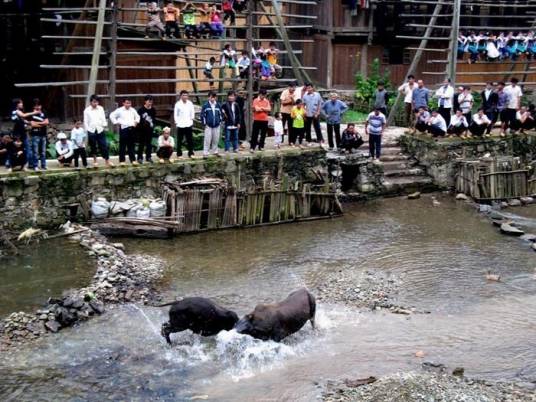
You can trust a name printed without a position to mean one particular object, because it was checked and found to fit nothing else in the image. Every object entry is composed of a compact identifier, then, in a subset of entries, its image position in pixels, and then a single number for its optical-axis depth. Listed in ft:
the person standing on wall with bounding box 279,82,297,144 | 69.77
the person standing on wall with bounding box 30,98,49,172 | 57.41
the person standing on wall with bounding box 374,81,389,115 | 77.61
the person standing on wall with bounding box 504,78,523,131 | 75.56
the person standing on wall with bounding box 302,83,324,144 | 69.46
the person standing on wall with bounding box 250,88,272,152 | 66.44
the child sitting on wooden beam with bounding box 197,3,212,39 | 69.67
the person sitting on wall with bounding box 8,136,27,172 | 56.85
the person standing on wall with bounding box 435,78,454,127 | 74.23
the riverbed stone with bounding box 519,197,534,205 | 69.92
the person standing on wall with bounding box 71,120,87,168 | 58.59
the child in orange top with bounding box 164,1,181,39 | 67.77
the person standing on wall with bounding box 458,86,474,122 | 74.84
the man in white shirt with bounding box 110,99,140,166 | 60.03
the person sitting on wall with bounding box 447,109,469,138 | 74.49
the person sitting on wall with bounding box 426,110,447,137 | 73.92
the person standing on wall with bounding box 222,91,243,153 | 65.31
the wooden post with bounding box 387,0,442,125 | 79.82
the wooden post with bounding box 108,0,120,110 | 64.23
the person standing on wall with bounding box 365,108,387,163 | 69.00
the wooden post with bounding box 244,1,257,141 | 69.79
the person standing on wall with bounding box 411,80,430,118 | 76.02
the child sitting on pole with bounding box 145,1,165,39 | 67.10
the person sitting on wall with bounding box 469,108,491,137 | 74.95
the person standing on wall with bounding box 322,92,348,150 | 70.08
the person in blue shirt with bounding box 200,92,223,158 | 63.94
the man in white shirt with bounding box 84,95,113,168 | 59.41
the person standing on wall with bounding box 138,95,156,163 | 61.26
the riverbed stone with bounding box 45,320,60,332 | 42.34
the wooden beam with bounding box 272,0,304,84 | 71.41
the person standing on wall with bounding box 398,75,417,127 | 77.77
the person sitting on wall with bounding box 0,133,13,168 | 56.75
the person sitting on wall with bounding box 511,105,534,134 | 77.20
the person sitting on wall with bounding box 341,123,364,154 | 69.87
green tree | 91.89
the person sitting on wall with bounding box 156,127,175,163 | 61.72
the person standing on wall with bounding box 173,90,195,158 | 63.00
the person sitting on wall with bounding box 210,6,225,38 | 70.08
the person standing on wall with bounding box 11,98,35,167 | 56.44
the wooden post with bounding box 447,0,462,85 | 76.79
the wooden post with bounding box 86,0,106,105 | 61.82
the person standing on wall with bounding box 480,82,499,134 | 76.59
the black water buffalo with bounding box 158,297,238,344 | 40.75
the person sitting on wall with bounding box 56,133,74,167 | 59.62
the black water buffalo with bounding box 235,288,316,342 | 40.45
